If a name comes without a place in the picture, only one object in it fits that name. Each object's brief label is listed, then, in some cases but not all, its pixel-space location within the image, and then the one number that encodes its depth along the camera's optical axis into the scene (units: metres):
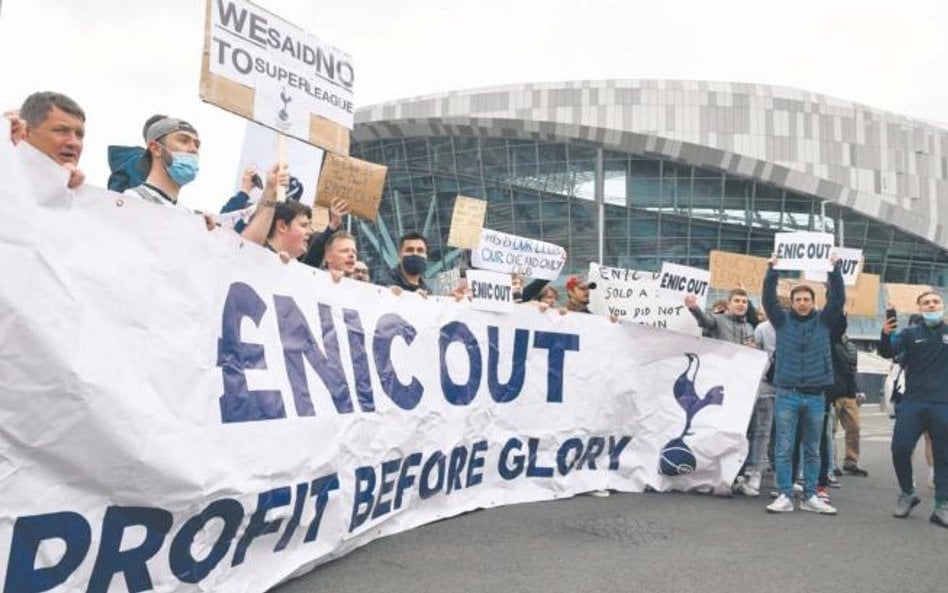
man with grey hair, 3.12
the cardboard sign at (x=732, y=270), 8.78
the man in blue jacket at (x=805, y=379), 6.04
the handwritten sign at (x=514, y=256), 7.33
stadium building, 45.72
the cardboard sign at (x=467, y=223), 9.29
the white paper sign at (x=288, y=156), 5.21
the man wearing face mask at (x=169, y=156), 3.57
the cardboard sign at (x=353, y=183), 5.60
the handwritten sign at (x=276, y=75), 4.47
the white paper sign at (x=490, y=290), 5.56
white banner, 2.53
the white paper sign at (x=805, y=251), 6.32
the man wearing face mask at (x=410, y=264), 5.55
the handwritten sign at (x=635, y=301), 6.80
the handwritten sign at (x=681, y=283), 6.96
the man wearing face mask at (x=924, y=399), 5.92
